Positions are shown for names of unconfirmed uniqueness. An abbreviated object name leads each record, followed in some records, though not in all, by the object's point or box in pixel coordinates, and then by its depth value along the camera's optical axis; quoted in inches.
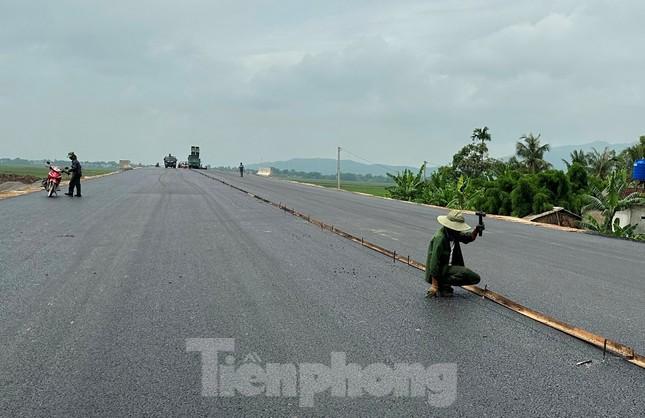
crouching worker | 279.9
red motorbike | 873.5
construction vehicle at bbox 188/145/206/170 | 3102.9
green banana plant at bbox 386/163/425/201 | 1621.6
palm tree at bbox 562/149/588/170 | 2229.6
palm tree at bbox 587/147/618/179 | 2230.8
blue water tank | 1114.7
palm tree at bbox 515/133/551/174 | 2591.0
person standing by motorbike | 855.1
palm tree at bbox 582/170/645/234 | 940.0
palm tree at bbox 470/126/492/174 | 2687.0
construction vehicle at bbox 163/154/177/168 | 3292.3
